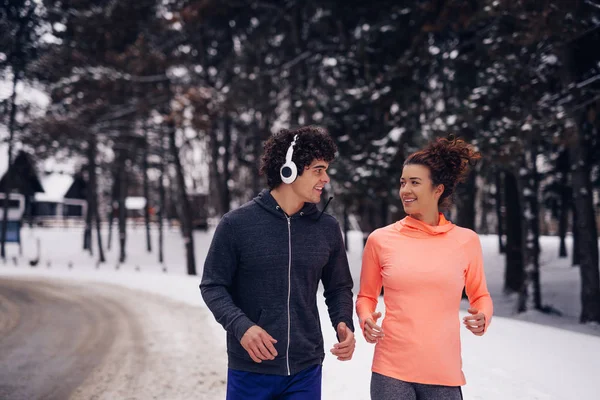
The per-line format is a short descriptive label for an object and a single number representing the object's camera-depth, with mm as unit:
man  2635
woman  2697
